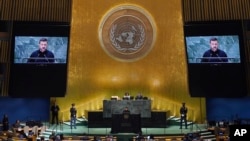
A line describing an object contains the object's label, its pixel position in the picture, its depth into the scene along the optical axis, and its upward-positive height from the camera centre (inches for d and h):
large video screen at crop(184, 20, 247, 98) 715.4 +88.8
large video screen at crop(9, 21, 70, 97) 727.7 +95.9
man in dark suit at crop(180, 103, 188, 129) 698.8 -20.1
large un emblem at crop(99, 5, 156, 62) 813.2 +169.9
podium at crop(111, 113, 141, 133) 633.6 -38.5
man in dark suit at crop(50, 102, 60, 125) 735.7 -16.6
